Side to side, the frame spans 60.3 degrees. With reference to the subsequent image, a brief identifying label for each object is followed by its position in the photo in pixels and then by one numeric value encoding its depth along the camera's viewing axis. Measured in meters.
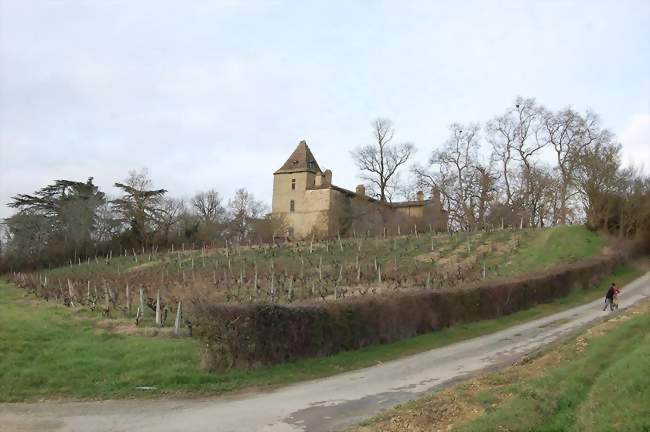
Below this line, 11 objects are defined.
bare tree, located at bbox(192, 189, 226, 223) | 86.38
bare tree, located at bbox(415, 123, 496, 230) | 54.44
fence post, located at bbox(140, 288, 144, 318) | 19.95
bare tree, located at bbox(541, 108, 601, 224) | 48.81
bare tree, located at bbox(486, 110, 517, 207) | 55.03
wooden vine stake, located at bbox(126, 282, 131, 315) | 21.83
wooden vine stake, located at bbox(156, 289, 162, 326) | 18.14
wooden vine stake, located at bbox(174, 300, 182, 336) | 16.61
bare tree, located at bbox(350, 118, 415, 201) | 64.62
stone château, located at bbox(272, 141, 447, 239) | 61.56
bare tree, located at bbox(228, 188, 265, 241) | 75.94
